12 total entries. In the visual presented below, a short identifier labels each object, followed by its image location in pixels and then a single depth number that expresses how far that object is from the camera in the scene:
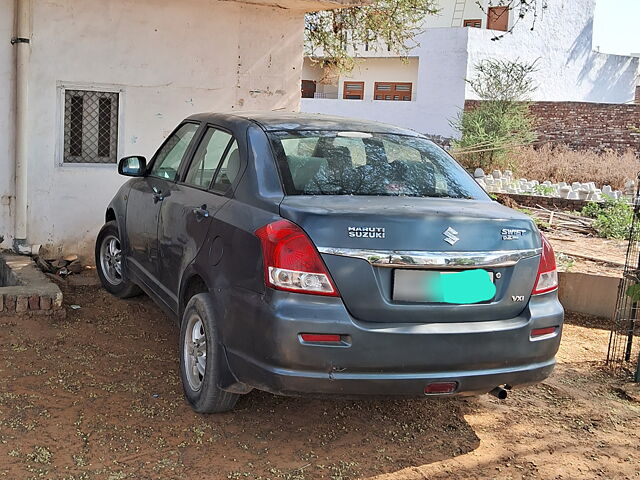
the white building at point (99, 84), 7.67
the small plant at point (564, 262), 8.20
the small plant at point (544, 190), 15.81
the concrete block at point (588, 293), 7.32
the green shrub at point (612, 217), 11.82
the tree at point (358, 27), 12.52
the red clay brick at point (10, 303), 5.91
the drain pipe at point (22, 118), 7.48
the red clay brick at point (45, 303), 6.00
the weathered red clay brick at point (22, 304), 5.94
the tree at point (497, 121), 21.81
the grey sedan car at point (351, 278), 3.64
